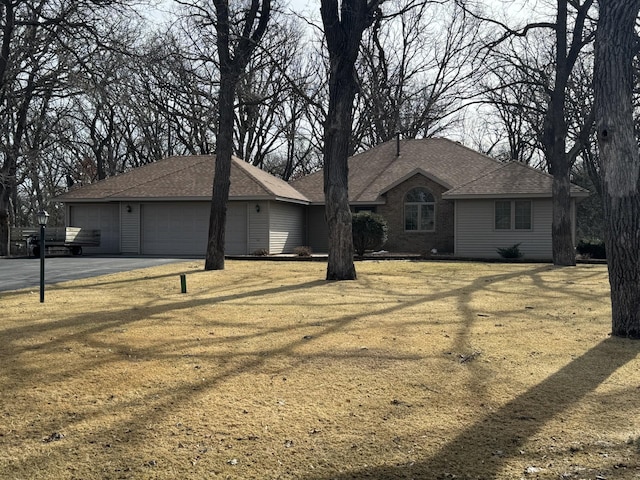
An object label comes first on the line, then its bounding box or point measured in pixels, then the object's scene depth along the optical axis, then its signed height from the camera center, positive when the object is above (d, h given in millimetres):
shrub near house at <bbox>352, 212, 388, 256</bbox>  22422 +225
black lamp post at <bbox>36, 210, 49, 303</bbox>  9711 +217
